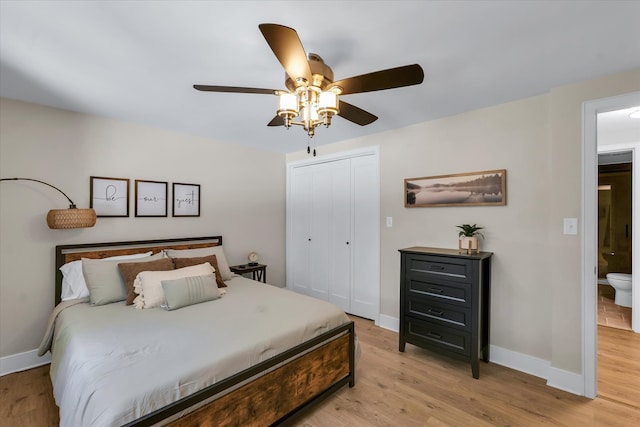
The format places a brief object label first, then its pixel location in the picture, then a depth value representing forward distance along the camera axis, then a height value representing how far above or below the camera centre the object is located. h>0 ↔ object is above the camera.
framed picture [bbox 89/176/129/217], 2.92 +0.18
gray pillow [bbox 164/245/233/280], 3.12 -0.44
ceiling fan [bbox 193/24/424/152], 1.48 +0.72
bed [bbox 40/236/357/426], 1.31 -0.79
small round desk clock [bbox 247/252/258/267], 4.11 -0.63
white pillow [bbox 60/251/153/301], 2.56 -0.61
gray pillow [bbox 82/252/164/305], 2.42 -0.58
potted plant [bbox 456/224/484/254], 2.61 -0.20
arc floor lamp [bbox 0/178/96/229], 2.53 -0.03
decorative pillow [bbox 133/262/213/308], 2.35 -0.59
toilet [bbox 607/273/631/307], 3.95 -0.97
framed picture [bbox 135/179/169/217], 3.21 +0.18
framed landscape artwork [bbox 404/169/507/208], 2.69 +0.26
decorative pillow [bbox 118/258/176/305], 2.45 -0.50
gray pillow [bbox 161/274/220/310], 2.31 -0.64
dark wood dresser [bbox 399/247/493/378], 2.43 -0.78
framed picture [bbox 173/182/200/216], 3.50 +0.18
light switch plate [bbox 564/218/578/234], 2.24 -0.07
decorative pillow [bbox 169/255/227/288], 2.91 -0.49
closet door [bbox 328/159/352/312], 3.92 -0.29
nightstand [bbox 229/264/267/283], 3.82 -0.74
